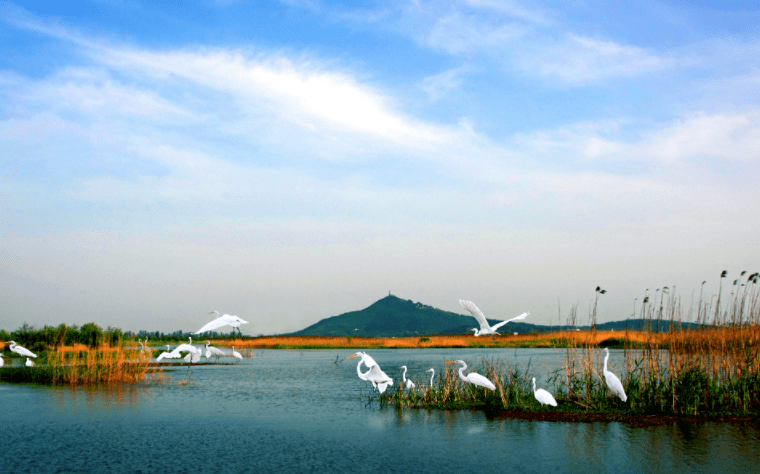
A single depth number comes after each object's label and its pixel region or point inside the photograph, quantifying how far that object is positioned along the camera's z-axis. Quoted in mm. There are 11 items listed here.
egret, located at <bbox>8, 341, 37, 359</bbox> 23097
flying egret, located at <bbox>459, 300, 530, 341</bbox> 11992
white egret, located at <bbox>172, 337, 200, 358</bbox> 24934
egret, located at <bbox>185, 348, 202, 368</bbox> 27594
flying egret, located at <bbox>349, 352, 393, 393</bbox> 13070
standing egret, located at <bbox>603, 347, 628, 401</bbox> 10367
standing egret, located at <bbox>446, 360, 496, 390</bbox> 11617
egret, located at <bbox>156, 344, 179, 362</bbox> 25484
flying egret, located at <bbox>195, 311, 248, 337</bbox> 15302
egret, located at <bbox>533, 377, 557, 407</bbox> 10492
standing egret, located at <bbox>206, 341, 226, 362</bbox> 28359
